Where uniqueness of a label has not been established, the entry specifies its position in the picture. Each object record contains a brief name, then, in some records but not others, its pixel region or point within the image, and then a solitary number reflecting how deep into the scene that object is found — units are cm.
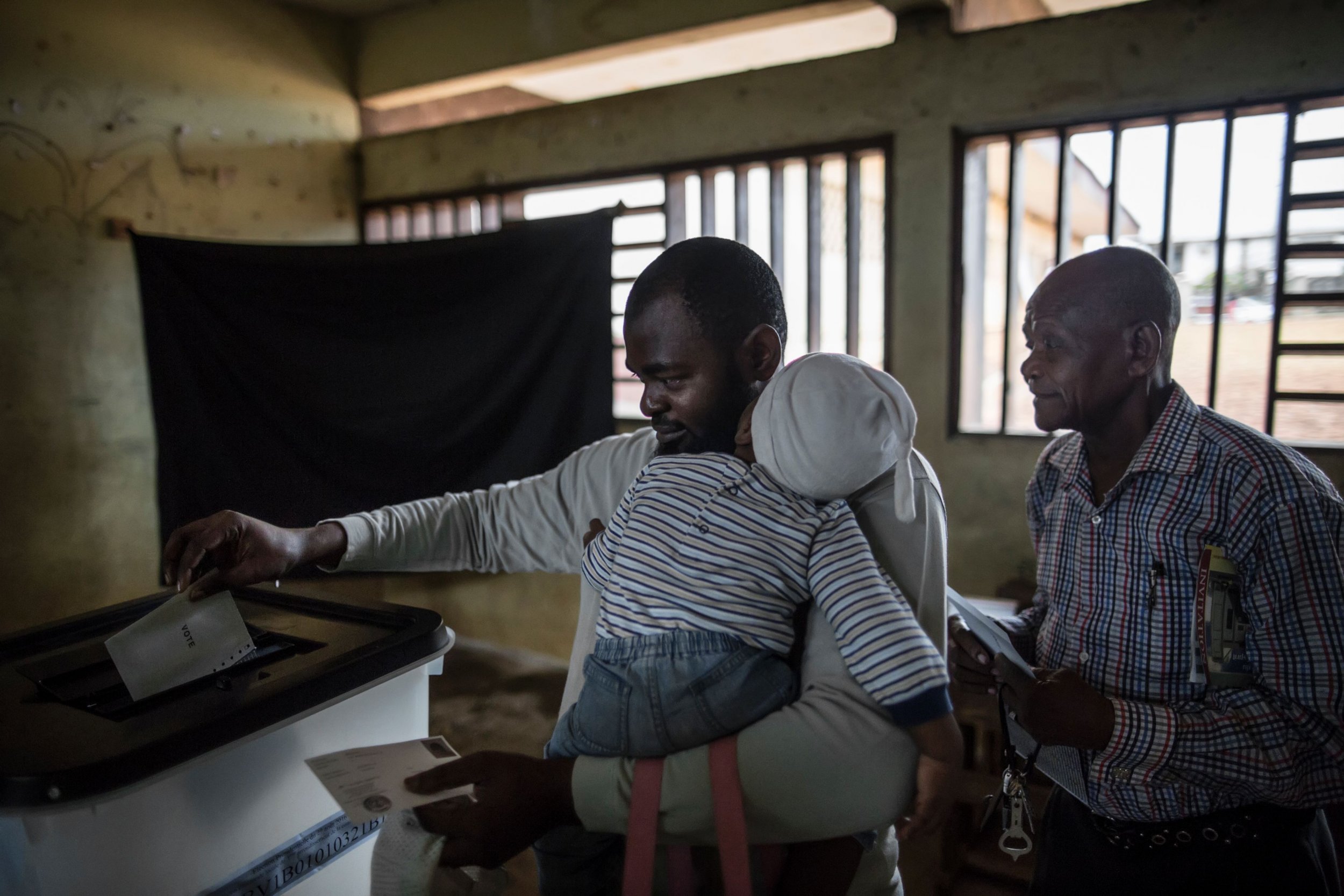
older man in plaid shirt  118
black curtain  331
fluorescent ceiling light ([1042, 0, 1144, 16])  352
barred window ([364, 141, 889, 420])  325
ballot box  91
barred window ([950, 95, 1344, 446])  251
